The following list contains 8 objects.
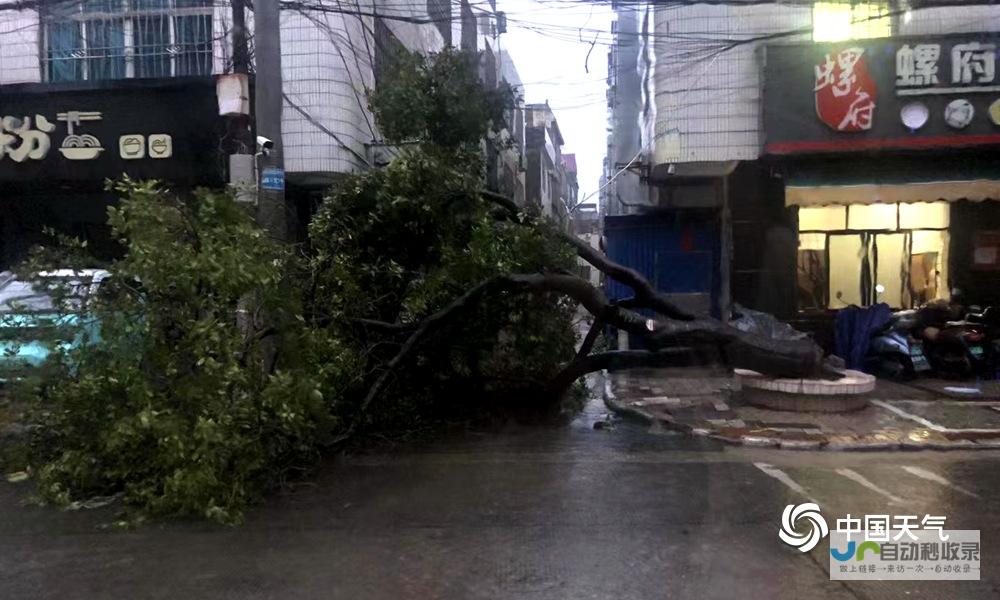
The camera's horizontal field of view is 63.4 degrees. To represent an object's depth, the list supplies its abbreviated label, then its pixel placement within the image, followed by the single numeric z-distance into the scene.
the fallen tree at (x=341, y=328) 5.92
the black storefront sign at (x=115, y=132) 12.15
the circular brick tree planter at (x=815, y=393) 9.22
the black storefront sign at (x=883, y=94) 11.55
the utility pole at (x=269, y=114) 7.50
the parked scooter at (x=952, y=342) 11.47
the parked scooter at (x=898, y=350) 11.42
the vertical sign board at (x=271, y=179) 7.49
